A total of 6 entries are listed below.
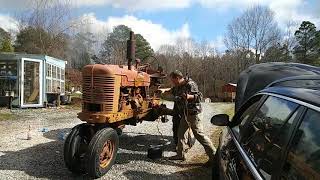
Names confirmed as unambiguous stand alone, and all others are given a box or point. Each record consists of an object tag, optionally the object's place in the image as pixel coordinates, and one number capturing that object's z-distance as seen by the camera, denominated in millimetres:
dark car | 1362
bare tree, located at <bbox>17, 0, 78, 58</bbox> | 17105
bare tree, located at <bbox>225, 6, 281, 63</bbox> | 29699
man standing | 4332
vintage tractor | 3762
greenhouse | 10330
